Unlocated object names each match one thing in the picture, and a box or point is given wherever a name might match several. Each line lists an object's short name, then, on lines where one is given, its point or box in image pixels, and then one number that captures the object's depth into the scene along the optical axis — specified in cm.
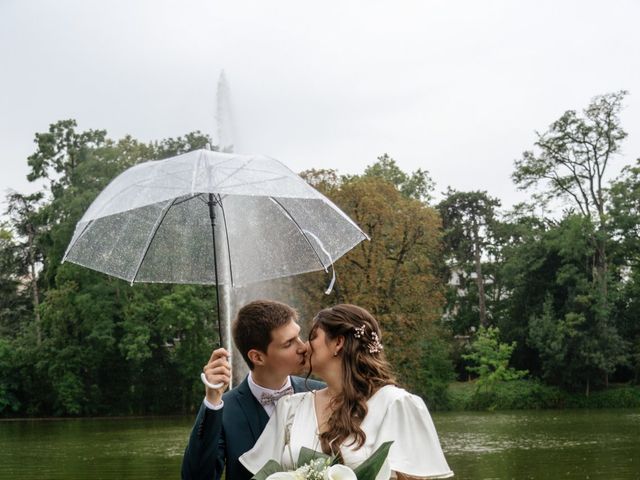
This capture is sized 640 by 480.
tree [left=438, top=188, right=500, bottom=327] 5297
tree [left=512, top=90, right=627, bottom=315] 4278
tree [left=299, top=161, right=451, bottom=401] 3073
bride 298
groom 351
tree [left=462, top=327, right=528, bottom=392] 3931
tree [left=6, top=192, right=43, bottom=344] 4562
